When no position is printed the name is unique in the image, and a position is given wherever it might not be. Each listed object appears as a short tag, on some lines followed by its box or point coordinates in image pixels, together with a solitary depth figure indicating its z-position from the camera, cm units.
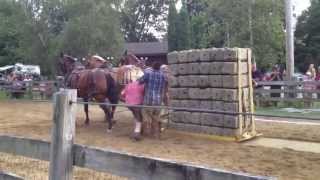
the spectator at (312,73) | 2382
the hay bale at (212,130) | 1159
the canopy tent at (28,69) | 4474
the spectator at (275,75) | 2397
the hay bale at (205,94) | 1184
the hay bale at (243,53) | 1140
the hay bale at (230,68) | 1131
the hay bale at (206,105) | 1185
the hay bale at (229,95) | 1130
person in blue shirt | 1165
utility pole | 2120
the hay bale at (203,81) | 1190
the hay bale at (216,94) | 1159
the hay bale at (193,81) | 1217
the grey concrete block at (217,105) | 1159
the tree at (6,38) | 5925
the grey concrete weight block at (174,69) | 1277
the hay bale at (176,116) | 1275
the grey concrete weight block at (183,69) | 1245
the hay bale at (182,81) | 1249
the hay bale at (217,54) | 1155
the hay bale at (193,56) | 1217
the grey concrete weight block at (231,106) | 1130
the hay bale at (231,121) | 1127
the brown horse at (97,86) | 1367
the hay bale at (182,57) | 1252
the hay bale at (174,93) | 1275
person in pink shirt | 1184
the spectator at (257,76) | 2302
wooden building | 6215
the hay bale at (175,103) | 1273
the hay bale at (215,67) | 1159
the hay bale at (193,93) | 1216
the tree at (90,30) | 3544
